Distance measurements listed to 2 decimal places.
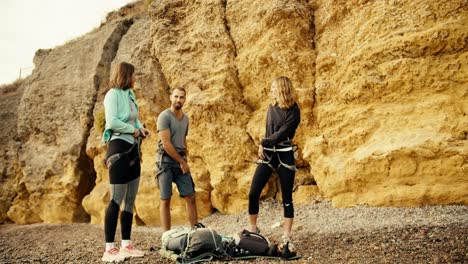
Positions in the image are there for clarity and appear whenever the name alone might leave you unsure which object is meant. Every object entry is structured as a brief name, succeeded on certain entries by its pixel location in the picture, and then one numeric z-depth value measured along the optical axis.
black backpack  4.07
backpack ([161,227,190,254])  4.12
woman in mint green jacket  4.35
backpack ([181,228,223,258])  3.99
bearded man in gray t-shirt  5.06
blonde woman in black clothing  4.38
